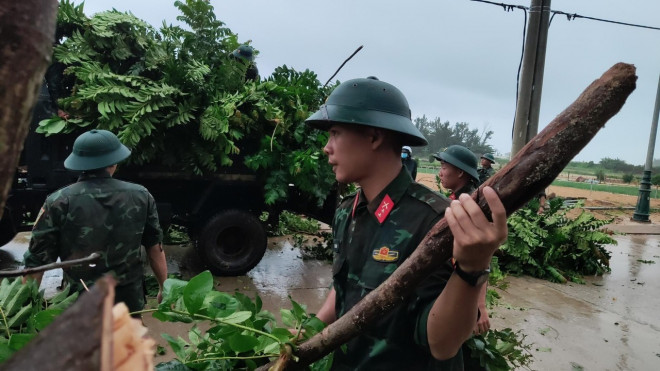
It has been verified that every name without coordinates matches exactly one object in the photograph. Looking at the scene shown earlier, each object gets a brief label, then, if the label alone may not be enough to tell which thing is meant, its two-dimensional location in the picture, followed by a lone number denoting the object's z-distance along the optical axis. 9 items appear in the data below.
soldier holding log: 1.26
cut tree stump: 0.45
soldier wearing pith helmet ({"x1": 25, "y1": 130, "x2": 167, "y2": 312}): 2.71
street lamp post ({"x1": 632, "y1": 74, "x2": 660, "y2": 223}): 13.09
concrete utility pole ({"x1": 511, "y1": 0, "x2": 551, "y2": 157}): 6.67
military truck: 4.59
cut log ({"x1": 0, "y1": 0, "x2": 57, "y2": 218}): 0.44
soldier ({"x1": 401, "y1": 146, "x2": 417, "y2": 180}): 7.05
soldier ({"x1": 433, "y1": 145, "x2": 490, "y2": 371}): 4.01
